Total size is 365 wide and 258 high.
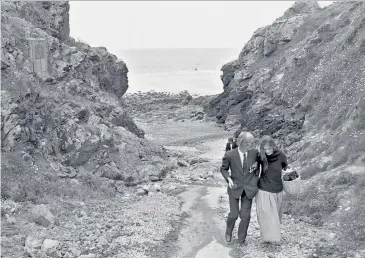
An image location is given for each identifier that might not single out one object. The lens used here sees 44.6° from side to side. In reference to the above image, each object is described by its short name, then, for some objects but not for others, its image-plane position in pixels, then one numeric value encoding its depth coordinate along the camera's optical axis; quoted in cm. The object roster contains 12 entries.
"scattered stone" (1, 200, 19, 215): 974
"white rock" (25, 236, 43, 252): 845
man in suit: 879
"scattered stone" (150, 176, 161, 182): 1727
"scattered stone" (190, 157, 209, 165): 2283
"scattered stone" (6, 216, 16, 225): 938
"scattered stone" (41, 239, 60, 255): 841
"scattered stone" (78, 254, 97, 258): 840
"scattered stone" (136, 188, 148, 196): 1459
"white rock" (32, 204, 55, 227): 974
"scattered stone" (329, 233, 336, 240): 952
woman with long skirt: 872
